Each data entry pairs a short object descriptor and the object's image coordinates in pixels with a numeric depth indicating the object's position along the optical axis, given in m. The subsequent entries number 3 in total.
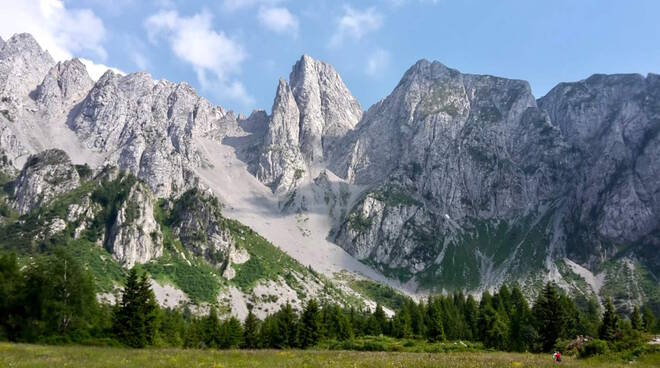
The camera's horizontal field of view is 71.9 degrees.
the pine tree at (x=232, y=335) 109.75
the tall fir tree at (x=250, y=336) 109.76
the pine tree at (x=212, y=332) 111.59
